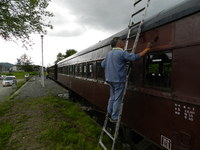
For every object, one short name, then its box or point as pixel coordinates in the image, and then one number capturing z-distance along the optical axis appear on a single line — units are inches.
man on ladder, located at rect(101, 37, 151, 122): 139.9
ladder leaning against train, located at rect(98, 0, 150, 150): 136.5
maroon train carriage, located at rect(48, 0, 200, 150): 94.5
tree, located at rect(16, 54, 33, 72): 4245.8
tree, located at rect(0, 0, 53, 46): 337.5
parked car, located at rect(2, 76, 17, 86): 1189.0
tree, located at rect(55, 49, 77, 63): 3759.8
